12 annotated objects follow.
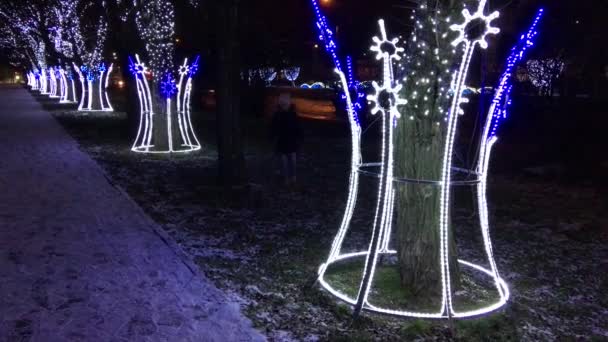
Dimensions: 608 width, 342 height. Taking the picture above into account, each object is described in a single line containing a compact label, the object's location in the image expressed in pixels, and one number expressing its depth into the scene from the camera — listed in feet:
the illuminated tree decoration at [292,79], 168.14
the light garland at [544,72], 51.20
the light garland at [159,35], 45.68
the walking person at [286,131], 32.04
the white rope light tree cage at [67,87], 118.73
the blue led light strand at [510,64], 16.48
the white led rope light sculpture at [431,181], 14.44
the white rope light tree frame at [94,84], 93.50
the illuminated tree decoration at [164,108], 45.62
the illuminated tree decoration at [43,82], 162.18
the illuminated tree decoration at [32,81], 209.09
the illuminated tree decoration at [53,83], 141.81
